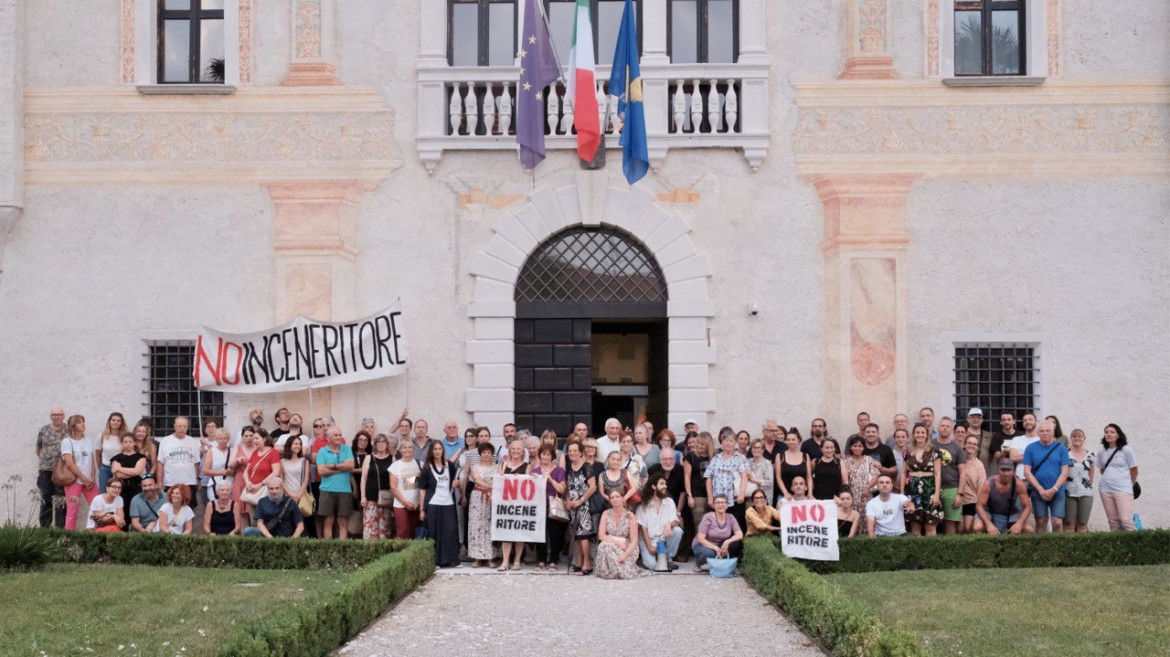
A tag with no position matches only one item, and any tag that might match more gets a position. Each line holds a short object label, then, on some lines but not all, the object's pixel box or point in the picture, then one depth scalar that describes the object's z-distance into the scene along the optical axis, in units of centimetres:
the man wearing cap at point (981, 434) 1773
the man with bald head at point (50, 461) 1836
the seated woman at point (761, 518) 1611
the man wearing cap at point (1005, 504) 1705
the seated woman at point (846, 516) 1619
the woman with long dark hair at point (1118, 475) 1750
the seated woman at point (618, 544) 1559
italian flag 1830
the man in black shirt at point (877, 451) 1711
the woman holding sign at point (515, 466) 1633
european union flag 1834
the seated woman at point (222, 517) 1677
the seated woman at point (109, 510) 1669
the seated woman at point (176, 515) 1680
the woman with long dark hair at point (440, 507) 1633
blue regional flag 1819
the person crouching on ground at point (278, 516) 1662
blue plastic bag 1566
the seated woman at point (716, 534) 1596
